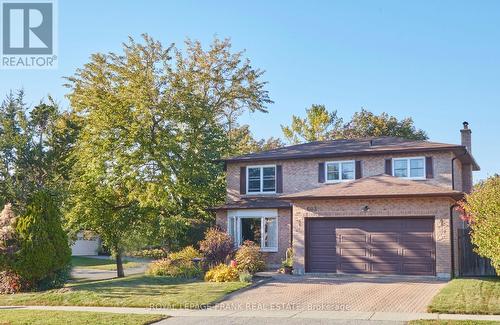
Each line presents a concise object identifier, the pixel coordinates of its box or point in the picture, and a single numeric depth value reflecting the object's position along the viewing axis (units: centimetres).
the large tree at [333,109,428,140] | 4858
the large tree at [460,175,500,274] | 1440
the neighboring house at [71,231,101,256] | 4859
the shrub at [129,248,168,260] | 3416
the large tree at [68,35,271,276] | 2658
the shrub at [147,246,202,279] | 2300
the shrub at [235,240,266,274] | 2222
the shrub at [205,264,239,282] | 2106
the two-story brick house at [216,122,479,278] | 2153
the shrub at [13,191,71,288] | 2000
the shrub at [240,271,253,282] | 2066
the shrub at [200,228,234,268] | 2377
